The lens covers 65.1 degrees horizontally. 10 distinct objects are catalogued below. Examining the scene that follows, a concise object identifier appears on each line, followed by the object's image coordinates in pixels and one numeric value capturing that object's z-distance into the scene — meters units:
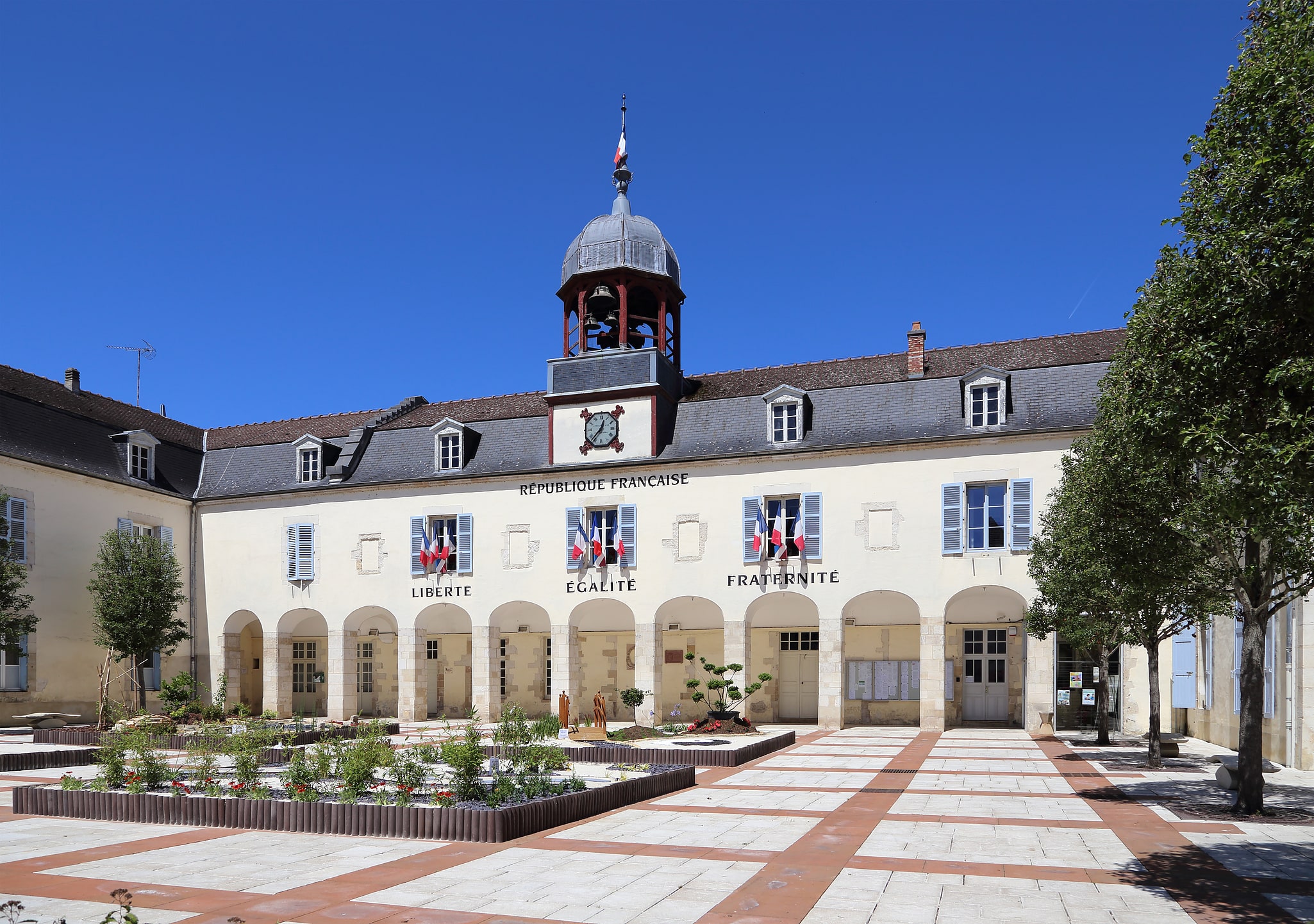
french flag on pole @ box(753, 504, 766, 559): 26.98
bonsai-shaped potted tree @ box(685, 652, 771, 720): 23.36
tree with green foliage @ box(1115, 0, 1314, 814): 7.95
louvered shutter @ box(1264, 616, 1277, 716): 17.97
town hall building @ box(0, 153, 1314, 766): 25.72
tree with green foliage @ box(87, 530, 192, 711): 27.72
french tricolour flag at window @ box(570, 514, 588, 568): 28.72
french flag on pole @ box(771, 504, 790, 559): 26.91
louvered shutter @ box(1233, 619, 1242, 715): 19.92
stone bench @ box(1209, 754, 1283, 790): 13.43
